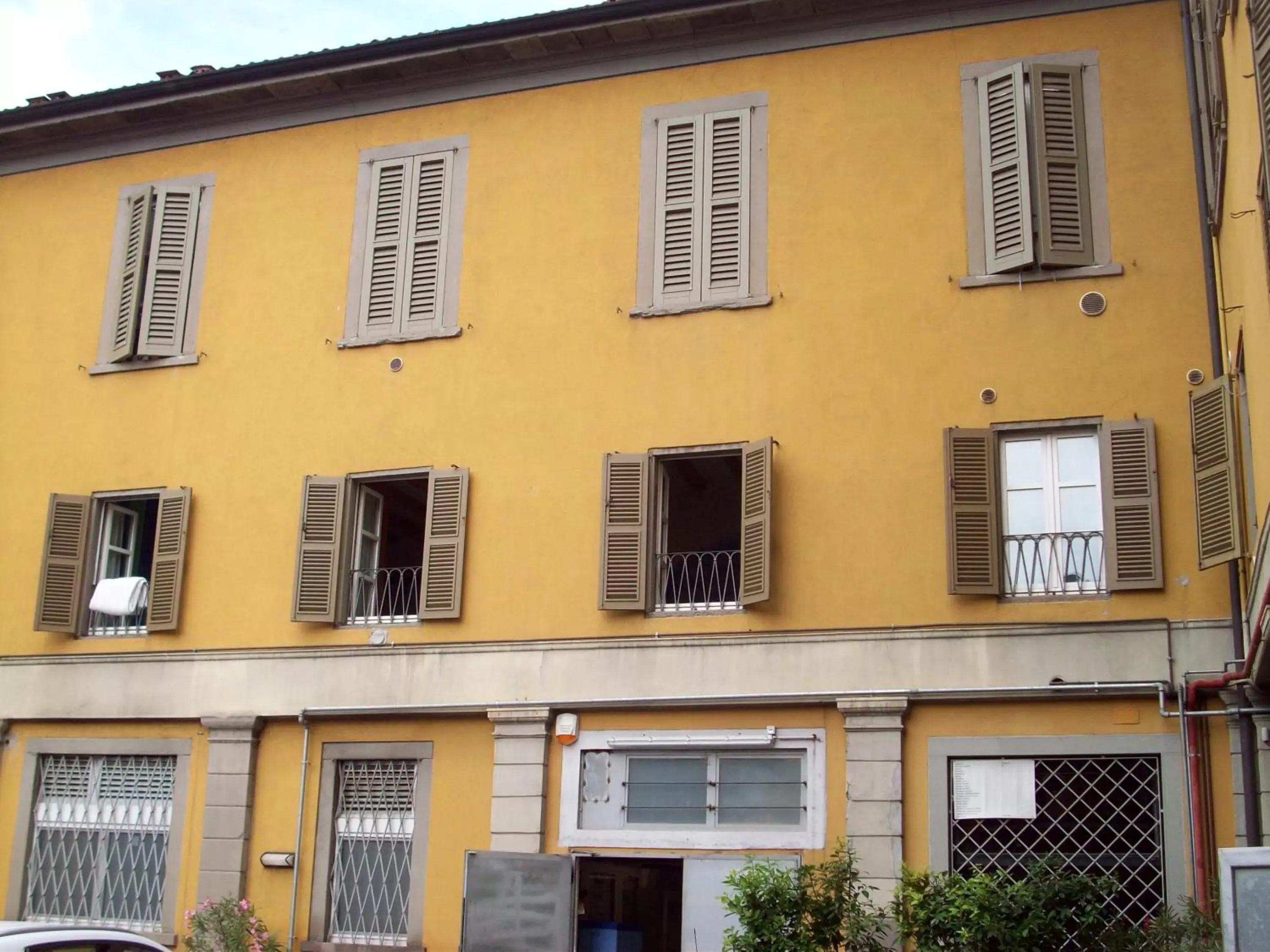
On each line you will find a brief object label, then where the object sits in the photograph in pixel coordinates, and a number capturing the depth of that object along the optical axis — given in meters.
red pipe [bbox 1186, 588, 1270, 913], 12.21
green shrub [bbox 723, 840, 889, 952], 12.28
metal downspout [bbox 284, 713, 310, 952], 14.95
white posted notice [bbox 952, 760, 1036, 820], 13.06
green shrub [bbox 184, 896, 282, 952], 14.64
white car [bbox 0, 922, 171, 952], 10.33
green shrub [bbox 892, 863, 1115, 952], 11.74
